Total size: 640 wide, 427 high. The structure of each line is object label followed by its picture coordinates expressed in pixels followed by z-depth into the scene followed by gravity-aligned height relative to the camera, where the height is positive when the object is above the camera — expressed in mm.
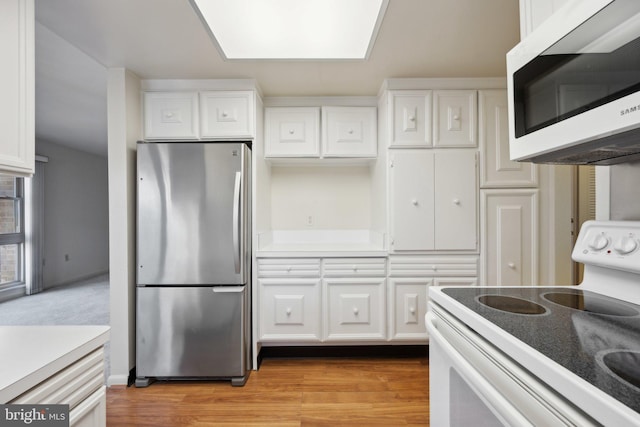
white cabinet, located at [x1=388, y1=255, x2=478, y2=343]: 2166 -539
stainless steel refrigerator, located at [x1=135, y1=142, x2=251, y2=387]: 1975 -308
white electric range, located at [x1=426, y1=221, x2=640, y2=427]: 456 -279
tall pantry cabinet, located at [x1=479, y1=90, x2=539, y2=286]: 2145 +49
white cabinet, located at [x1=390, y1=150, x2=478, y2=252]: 2166 +105
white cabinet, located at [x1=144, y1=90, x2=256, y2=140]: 2150 +760
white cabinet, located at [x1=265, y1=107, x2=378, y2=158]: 2402 +699
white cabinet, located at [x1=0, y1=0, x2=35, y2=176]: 954 +449
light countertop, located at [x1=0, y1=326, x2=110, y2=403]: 651 -366
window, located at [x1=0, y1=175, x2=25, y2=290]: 4074 -243
